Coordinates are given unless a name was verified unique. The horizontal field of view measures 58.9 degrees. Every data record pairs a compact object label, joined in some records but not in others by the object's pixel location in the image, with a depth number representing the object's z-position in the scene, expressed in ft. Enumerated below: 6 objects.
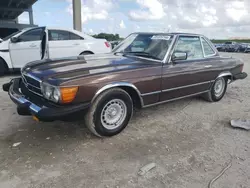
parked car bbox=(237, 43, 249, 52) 102.95
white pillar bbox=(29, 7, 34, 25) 98.07
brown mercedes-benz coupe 8.84
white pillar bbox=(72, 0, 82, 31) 36.55
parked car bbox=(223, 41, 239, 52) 108.27
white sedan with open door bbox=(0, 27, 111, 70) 21.91
